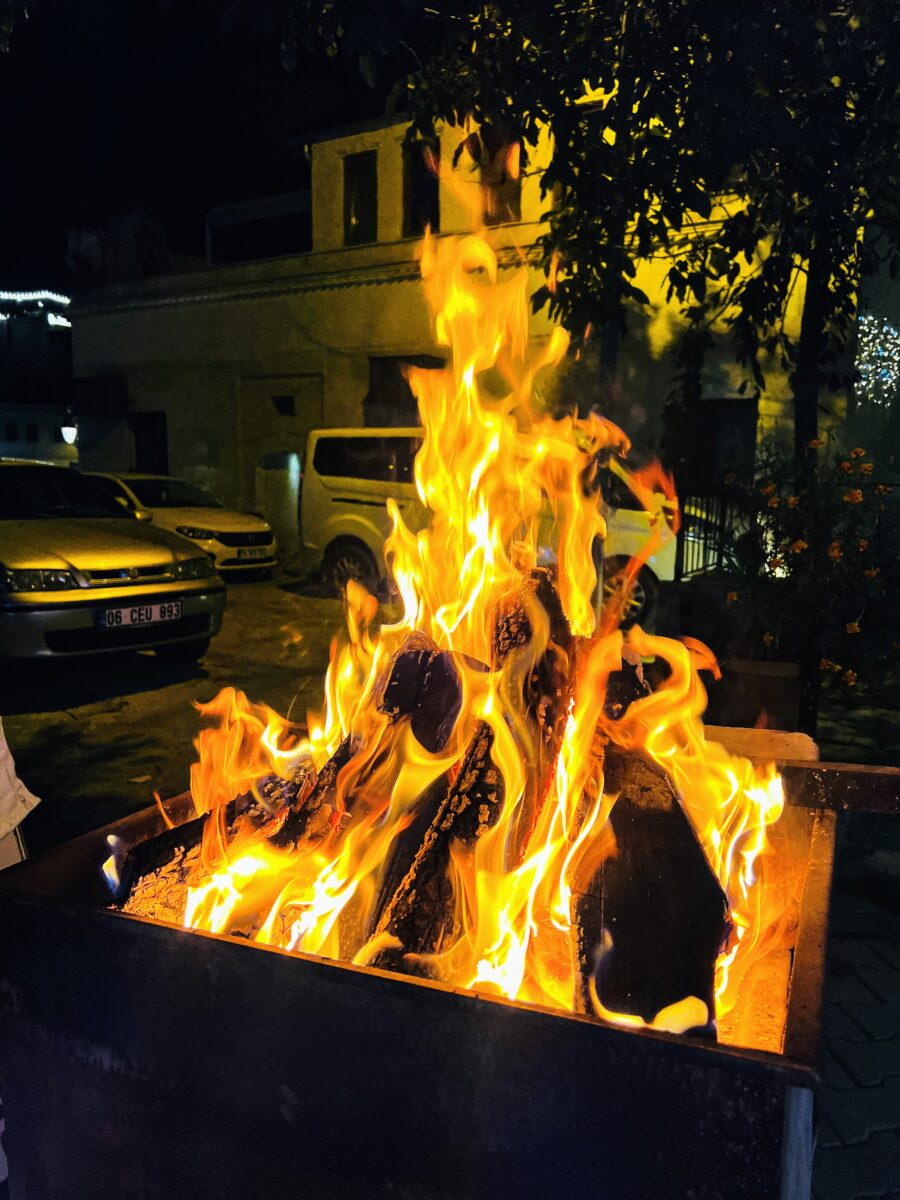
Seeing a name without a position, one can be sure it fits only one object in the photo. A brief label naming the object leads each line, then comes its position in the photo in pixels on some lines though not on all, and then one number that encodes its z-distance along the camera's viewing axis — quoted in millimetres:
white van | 12938
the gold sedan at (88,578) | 7570
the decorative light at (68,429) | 43594
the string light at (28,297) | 38125
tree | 4457
